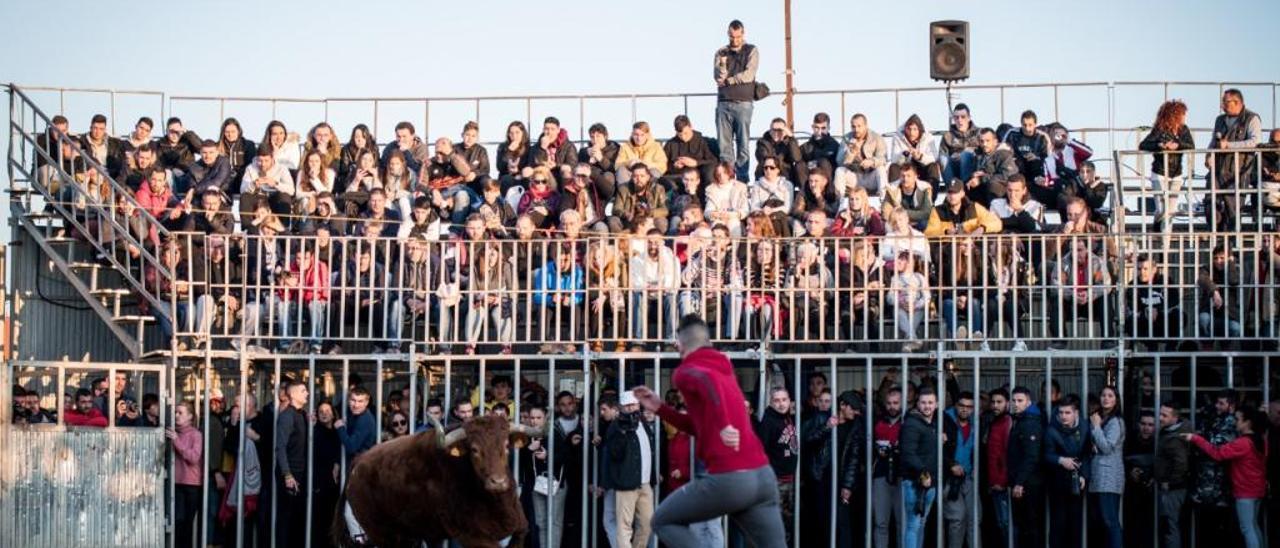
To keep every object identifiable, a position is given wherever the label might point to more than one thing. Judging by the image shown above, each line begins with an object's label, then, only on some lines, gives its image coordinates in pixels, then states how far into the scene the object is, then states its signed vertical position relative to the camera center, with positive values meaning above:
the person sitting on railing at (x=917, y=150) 24.20 +1.61
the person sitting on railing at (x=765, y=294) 21.92 -0.09
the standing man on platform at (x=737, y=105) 25.11 +2.20
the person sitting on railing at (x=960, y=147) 24.08 +1.63
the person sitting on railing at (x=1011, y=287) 21.56 -0.01
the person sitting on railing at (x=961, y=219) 22.73 +0.74
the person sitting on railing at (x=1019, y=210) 22.86 +0.84
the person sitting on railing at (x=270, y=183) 24.31 +1.22
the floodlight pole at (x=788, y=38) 27.38 +3.43
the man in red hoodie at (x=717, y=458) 14.76 -1.24
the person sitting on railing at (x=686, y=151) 24.73 +1.63
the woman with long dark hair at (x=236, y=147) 25.08 +1.69
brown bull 18.91 -1.90
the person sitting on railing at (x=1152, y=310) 21.48 -0.25
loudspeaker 25.98 +2.95
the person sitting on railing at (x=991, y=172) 23.38 +1.30
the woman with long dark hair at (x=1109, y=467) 20.70 -1.81
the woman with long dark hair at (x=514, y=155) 24.97 +1.59
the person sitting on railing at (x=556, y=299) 22.06 -0.14
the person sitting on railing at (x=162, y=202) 23.50 +0.97
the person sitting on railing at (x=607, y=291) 22.09 -0.06
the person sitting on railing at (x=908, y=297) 21.75 -0.12
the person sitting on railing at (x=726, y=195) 23.53 +1.04
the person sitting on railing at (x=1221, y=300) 21.38 -0.15
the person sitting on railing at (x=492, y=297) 22.09 -0.12
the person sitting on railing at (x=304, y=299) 22.25 -0.14
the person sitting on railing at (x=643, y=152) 24.84 +1.61
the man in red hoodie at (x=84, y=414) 21.61 -1.35
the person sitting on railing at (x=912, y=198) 23.02 +0.98
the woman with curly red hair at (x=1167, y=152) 22.22 +1.43
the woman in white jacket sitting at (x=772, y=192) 23.58 +1.08
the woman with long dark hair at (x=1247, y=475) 20.03 -1.83
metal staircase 22.67 +0.52
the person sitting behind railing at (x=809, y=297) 21.69 -0.12
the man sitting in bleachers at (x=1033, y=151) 23.52 +1.56
